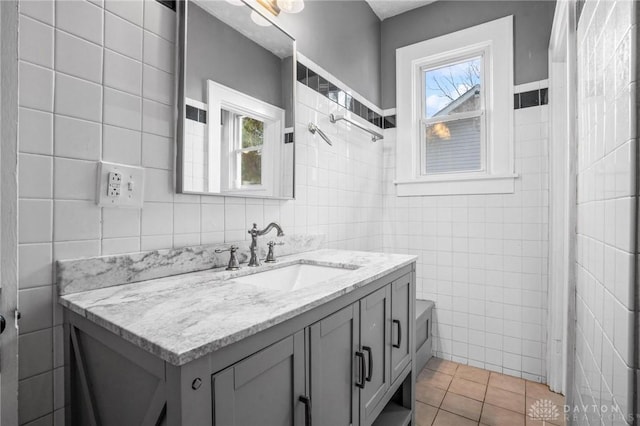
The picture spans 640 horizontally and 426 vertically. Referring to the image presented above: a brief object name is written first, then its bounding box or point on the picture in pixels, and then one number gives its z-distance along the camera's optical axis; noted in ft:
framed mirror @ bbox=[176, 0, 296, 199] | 3.85
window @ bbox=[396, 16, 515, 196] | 7.38
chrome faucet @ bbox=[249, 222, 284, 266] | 4.38
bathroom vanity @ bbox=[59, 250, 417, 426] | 1.95
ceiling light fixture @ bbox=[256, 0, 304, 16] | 5.06
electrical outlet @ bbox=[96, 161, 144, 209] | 3.07
